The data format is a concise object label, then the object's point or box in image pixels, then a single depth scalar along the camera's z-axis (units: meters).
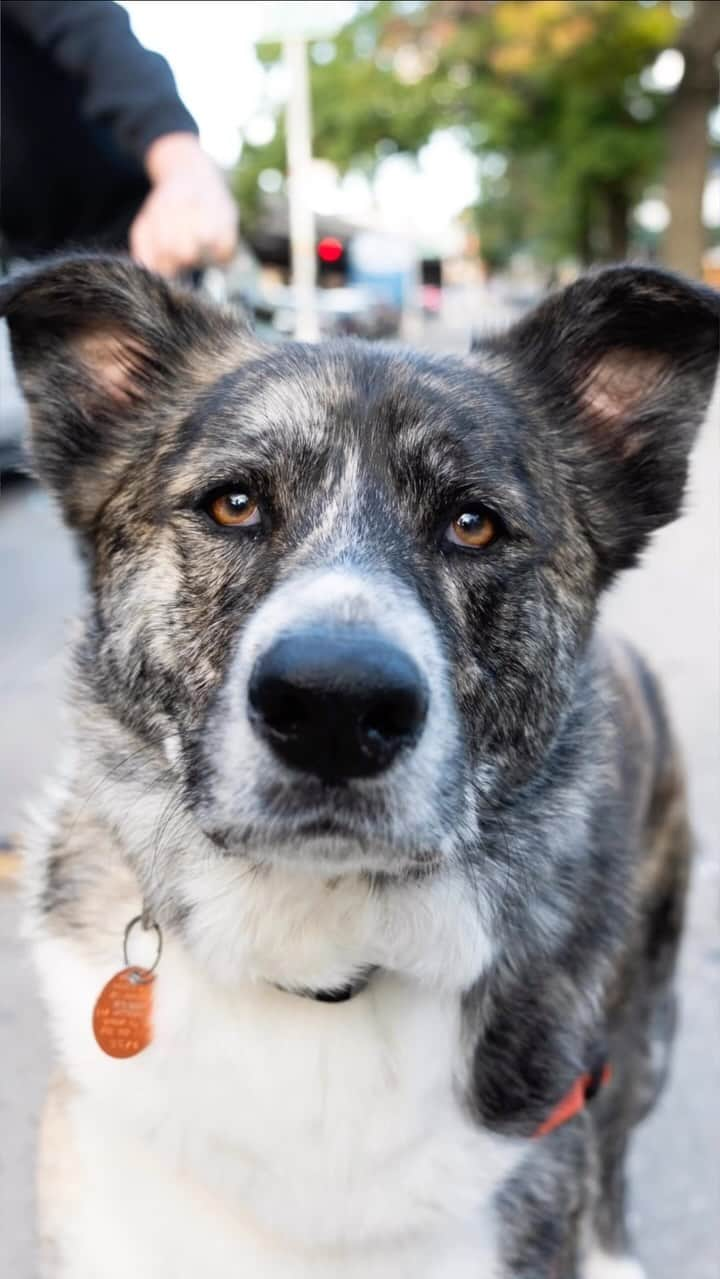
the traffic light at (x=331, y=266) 20.86
